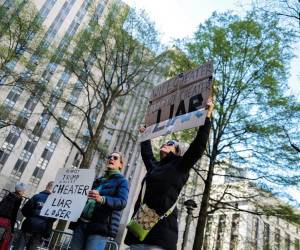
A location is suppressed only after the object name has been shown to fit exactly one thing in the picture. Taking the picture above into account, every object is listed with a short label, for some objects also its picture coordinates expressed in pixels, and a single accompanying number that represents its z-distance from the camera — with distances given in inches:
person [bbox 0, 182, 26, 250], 241.4
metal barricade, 295.1
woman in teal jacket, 151.6
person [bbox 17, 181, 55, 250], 237.9
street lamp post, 514.0
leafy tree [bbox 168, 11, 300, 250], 455.2
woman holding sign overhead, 109.3
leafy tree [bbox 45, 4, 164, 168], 650.8
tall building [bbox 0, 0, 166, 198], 1777.8
